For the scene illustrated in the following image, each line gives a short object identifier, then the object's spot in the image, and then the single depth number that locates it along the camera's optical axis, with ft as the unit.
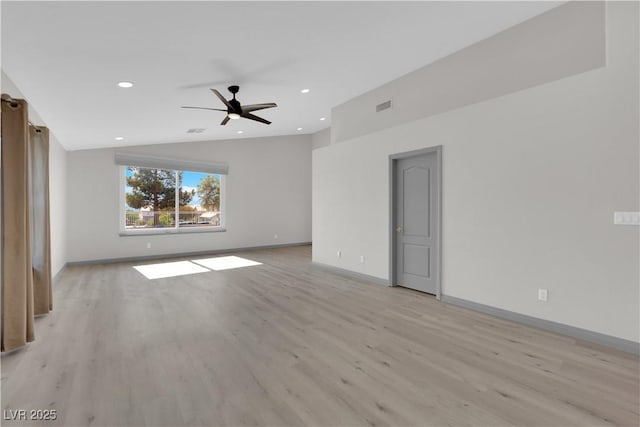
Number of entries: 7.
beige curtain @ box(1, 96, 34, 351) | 9.22
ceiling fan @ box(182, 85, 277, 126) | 14.56
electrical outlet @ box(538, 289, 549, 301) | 11.10
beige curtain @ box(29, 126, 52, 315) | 12.37
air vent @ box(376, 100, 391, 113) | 18.10
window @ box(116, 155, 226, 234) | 25.40
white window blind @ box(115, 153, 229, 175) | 24.49
